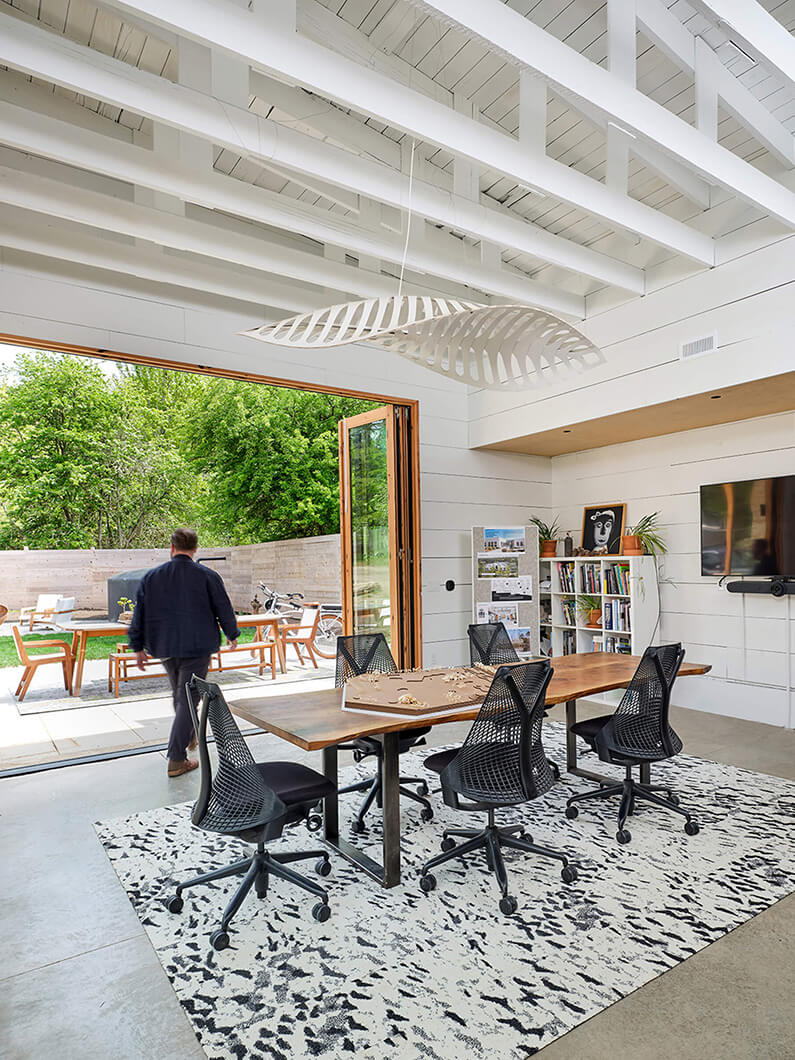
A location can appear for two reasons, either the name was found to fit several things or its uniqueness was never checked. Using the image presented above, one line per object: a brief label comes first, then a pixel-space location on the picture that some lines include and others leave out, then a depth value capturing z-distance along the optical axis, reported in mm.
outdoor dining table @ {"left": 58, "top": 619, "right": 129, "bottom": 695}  7090
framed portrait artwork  6516
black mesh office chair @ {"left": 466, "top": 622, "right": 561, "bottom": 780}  4582
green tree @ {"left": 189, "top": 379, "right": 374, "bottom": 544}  12734
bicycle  9961
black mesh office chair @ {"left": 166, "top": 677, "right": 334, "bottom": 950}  2398
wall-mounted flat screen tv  5164
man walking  4285
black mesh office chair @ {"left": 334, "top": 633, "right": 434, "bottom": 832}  3467
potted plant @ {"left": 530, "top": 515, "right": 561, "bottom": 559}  6941
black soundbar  5121
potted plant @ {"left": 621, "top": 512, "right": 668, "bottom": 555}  6000
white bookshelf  5906
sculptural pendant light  2643
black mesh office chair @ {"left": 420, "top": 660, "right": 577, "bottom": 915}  2660
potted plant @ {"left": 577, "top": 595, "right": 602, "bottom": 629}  6340
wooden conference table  2664
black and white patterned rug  1958
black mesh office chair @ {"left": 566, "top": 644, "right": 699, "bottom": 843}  3232
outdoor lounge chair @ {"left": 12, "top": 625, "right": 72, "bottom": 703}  6473
